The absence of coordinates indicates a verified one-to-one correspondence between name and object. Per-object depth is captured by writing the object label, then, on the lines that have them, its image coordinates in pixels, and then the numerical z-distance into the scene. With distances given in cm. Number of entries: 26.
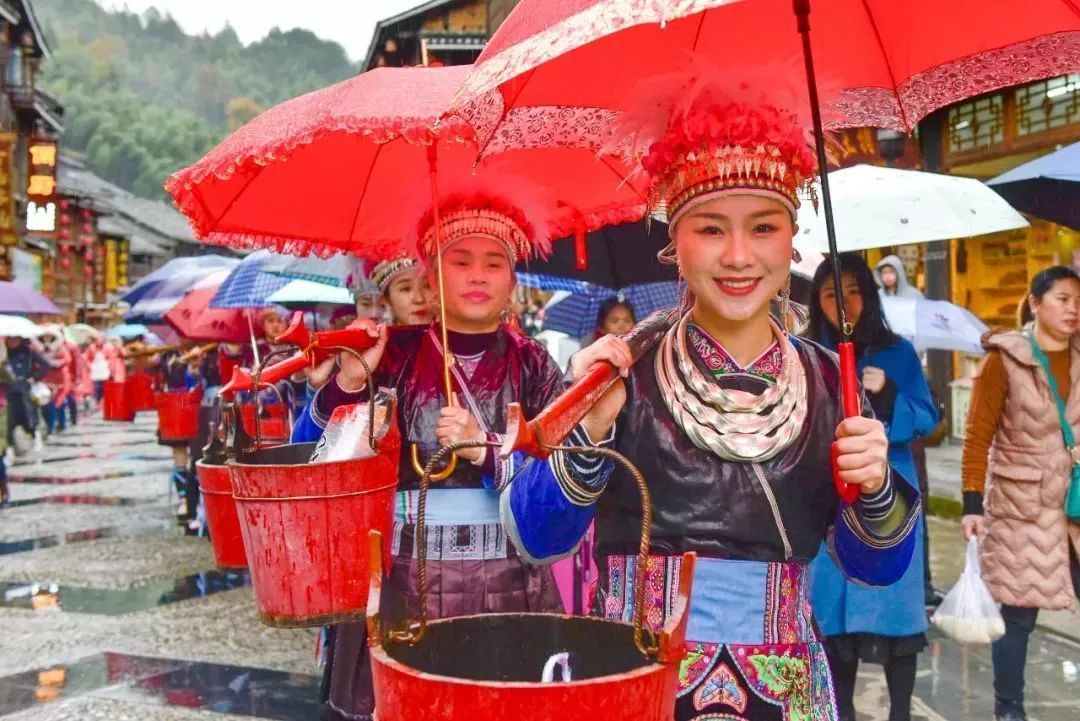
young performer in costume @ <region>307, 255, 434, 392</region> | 386
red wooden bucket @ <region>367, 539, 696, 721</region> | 129
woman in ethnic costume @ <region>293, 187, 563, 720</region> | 298
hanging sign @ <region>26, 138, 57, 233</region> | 2284
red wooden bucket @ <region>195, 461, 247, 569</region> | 446
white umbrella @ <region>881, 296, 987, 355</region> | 654
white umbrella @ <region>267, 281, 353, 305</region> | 739
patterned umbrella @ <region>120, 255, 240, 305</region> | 1269
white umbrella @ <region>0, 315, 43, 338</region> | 1353
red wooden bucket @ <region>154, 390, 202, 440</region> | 937
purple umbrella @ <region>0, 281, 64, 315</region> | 1107
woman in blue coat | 409
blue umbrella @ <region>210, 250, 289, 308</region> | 773
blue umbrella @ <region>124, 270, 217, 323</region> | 1188
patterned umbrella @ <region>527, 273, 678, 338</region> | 720
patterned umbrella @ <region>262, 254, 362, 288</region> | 620
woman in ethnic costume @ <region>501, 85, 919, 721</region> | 194
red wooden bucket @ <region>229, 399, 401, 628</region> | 272
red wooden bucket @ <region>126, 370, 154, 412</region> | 1052
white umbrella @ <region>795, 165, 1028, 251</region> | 499
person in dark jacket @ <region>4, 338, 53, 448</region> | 1562
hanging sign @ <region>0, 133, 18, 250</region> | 2192
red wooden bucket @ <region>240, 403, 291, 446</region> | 685
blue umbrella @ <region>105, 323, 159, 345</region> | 3300
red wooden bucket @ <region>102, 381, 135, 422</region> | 1038
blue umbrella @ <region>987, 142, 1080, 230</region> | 448
